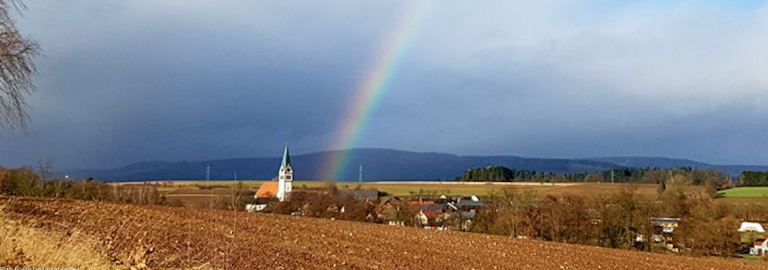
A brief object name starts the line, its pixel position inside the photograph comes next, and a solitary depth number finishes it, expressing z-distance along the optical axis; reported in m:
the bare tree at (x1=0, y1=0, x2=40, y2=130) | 17.64
